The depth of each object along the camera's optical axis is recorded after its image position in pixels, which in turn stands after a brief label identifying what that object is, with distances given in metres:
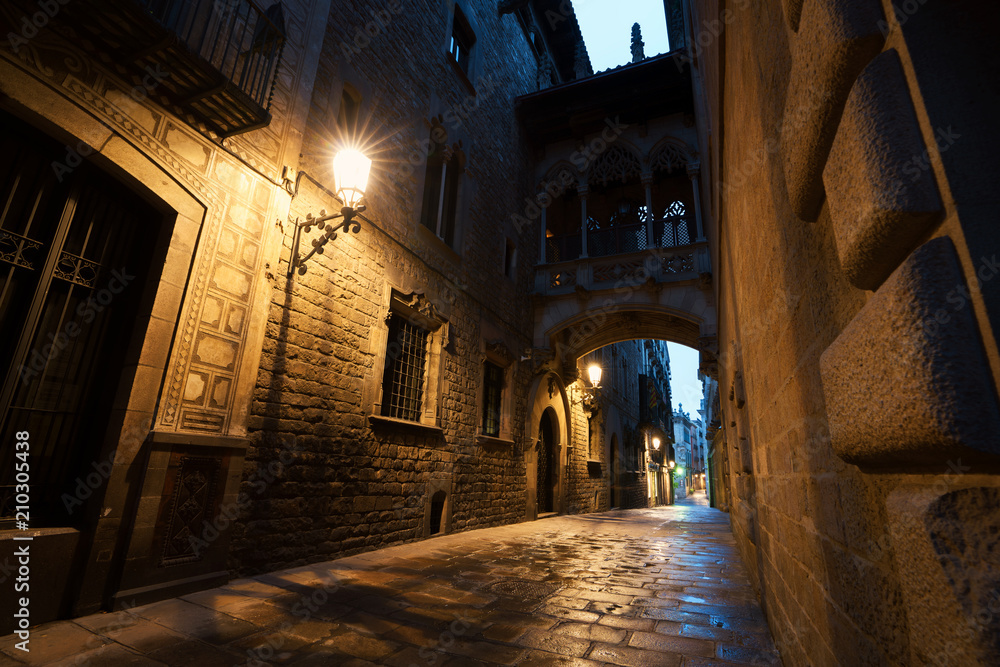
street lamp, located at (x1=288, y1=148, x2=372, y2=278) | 4.58
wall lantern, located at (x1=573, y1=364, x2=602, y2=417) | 12.00
